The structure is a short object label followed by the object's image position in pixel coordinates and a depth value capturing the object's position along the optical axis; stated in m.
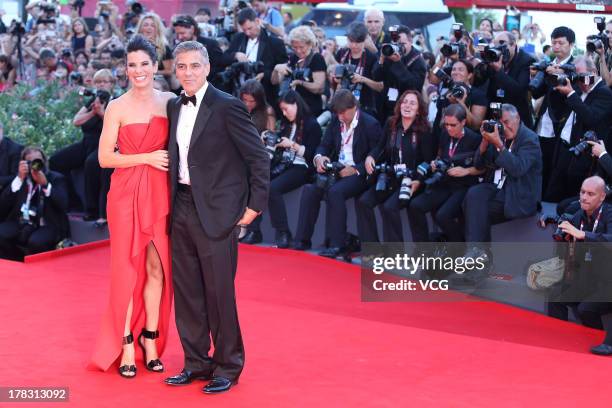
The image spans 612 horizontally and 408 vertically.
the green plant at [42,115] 9.61
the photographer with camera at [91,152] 8.80
